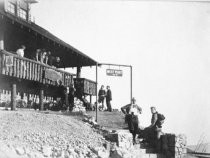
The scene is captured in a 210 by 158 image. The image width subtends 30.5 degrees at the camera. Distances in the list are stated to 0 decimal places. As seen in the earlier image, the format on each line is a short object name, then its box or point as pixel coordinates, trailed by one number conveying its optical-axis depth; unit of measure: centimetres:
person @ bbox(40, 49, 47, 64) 1596
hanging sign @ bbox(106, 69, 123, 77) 1367
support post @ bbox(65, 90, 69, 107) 1651
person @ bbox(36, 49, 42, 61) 1560
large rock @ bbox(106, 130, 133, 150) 1082
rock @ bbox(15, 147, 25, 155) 805
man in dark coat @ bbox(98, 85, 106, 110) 1783
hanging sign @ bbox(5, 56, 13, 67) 1330
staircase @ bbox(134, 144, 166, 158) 1143
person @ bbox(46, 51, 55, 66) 1671
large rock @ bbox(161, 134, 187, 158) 1202
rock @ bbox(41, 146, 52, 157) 852
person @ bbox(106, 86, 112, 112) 1716
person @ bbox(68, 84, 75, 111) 1645
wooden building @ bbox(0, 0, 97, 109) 1374
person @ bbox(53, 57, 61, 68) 1986
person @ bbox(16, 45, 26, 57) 1433
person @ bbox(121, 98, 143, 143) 1224
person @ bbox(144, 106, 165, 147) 1234
